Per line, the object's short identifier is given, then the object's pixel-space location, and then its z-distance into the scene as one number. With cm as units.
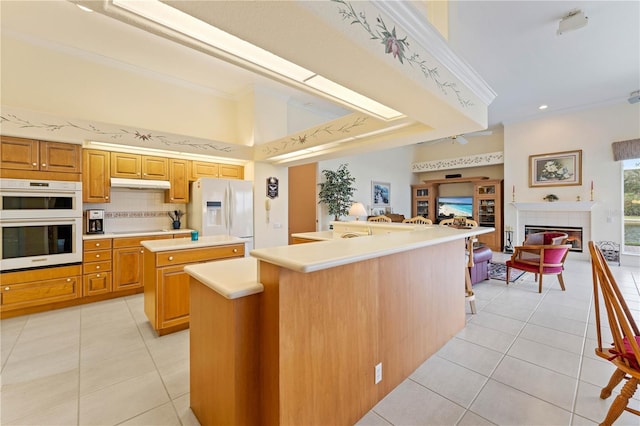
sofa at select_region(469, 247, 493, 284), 418
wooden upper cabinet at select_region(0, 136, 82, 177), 307
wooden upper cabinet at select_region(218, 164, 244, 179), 486
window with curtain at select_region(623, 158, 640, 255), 567
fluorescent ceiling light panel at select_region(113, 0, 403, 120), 108
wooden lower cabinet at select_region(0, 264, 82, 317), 304
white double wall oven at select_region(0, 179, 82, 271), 303
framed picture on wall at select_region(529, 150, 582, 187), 623
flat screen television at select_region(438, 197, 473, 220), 840
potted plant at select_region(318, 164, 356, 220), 650
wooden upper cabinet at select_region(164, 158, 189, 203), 437
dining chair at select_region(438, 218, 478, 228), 353
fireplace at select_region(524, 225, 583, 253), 628
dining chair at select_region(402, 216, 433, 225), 480
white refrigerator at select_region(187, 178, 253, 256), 423
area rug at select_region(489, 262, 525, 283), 464
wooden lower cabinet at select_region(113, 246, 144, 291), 372
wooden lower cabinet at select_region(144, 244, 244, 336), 256
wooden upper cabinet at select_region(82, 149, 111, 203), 365
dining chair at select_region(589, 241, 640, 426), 135
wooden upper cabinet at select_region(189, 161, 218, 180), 455
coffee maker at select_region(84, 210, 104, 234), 377
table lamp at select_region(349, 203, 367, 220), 570
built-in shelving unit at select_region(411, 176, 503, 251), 753
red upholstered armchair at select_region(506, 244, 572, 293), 388
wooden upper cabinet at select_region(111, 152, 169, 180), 390
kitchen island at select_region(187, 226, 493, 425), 128
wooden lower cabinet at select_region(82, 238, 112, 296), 351
